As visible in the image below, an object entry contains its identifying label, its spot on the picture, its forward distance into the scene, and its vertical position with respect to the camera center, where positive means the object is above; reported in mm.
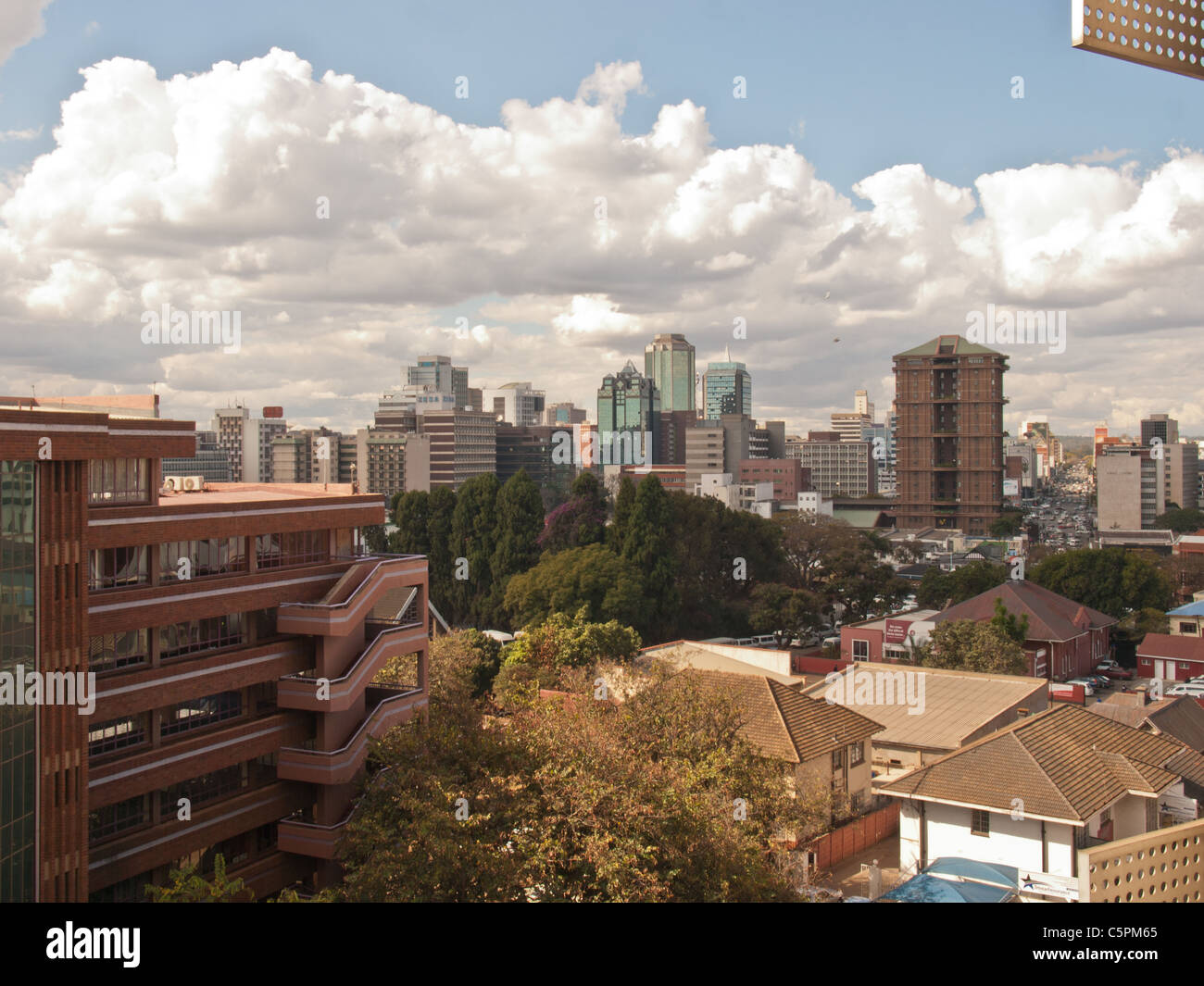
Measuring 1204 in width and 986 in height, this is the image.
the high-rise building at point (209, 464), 129375 +2293
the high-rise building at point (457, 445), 128375 +4557
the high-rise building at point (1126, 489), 131125 -1542
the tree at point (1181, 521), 122250 -5580
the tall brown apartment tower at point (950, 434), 120938 +5431
